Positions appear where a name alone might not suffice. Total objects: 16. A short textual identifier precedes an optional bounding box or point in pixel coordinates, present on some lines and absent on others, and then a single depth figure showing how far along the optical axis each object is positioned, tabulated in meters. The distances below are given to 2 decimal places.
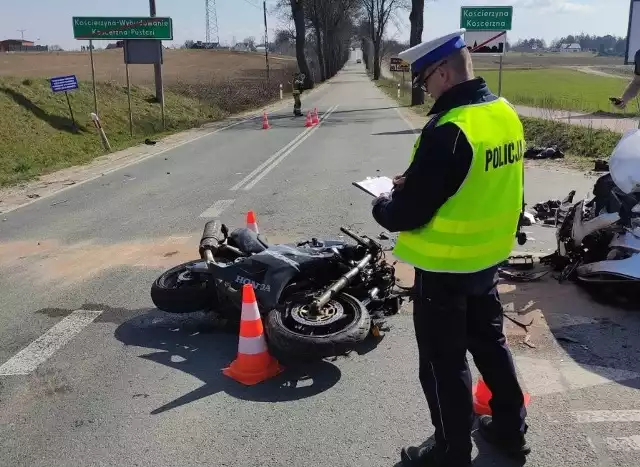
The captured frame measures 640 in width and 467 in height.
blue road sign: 17.02
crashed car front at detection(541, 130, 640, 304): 4.71
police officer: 2.49
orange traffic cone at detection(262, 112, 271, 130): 21.91
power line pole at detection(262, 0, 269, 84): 47.15
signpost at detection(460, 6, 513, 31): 21.58
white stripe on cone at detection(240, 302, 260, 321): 4.05
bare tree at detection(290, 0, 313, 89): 46.25
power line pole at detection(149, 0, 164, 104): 26.08
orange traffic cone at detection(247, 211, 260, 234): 6.17
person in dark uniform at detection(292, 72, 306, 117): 26.75
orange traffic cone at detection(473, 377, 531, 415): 3.50
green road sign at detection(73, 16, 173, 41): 22.61
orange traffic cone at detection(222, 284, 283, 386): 4.02
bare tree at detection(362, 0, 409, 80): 74.57
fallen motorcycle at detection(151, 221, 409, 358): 4.02
